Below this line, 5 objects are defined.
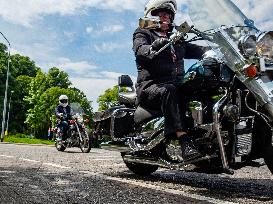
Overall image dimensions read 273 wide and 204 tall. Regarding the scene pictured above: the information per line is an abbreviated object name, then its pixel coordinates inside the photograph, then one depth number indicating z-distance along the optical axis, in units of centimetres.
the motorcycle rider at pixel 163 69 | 455
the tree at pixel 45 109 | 6053
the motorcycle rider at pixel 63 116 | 1448
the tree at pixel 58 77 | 6844
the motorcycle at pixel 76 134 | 1321
